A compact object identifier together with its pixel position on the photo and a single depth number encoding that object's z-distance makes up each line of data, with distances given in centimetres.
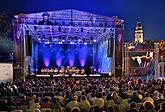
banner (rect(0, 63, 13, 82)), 3108
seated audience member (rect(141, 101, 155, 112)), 1099
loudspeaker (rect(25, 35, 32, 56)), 3555
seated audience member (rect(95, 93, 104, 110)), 1391
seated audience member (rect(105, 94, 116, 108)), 1372
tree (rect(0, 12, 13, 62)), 4342
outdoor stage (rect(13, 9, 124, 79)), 3456
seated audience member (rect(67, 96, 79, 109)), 1347
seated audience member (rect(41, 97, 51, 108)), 1344
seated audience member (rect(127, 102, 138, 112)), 1159
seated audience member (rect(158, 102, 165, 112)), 1045
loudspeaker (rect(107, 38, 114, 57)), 3649
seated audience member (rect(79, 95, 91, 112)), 1335
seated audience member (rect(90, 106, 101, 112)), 1121
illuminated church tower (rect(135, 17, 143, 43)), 9442
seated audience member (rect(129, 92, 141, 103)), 1470
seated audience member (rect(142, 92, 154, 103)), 1358
